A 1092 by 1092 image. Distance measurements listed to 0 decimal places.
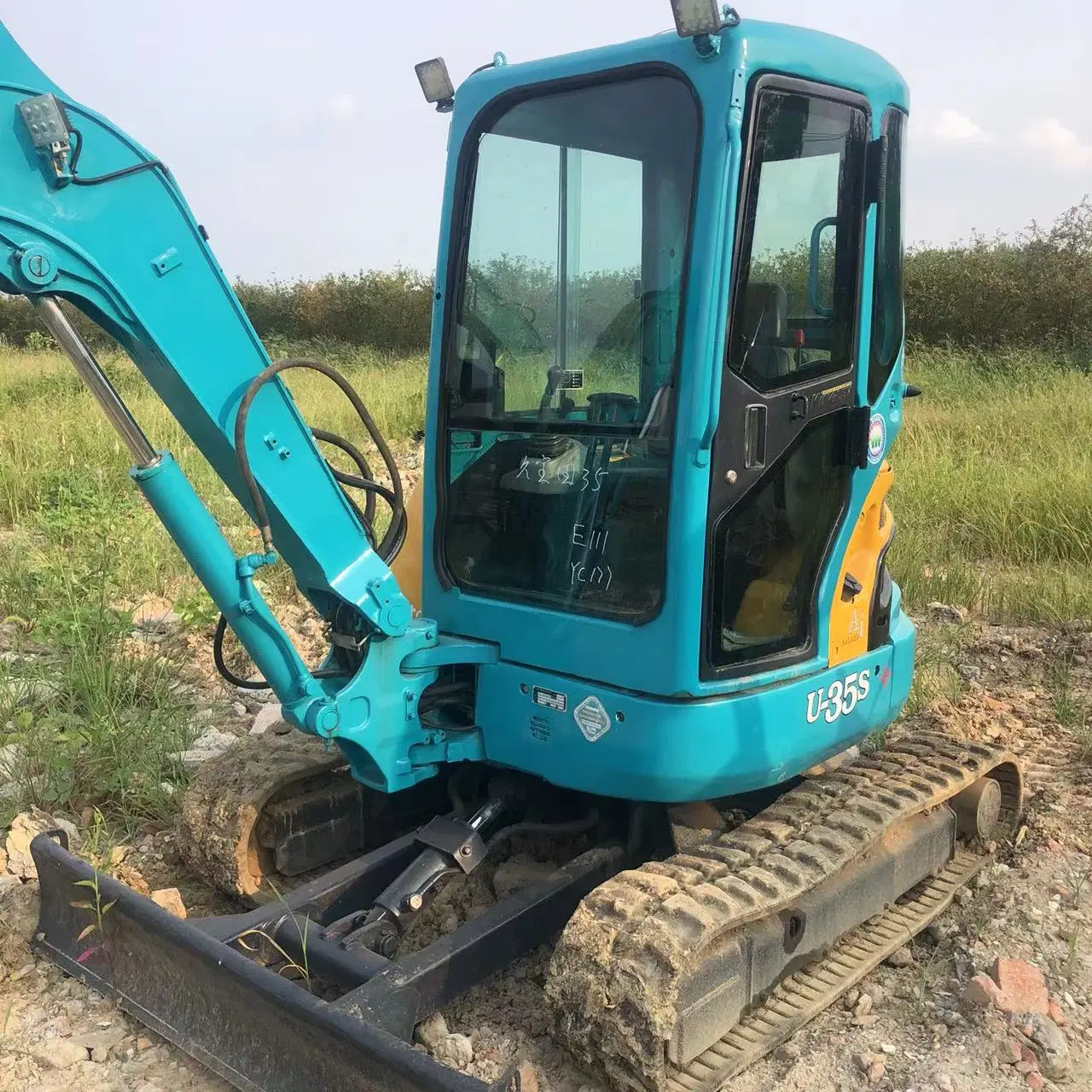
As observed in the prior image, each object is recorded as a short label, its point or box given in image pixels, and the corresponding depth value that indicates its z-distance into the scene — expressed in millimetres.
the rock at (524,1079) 2182
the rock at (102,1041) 2682
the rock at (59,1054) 2648
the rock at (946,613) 6137
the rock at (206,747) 4227
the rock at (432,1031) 2775
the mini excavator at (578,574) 2461
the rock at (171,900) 3062
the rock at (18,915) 3012
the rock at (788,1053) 2715
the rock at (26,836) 3311
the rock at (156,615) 5621
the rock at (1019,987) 2820
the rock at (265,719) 4539
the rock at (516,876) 3270
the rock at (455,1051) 2695
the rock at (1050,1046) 2662
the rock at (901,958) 3176
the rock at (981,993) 2825
